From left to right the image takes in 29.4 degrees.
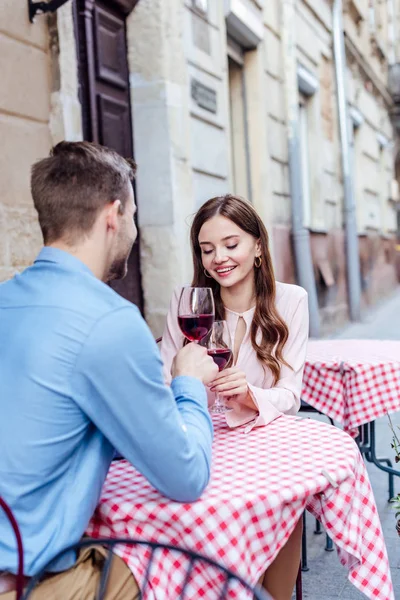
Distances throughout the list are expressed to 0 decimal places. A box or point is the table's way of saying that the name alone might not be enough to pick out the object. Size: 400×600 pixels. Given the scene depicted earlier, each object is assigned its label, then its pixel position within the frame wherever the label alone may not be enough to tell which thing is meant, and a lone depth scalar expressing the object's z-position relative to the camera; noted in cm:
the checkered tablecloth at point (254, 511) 156
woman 269
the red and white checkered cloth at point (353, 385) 328
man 148
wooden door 503
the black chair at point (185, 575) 146
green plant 244
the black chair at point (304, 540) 321
